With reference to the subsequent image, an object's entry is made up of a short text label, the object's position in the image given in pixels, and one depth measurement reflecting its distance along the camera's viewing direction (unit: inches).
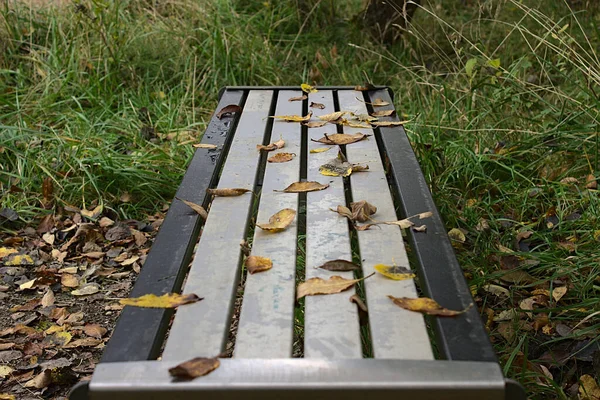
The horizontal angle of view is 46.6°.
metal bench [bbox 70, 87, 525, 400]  41.5
